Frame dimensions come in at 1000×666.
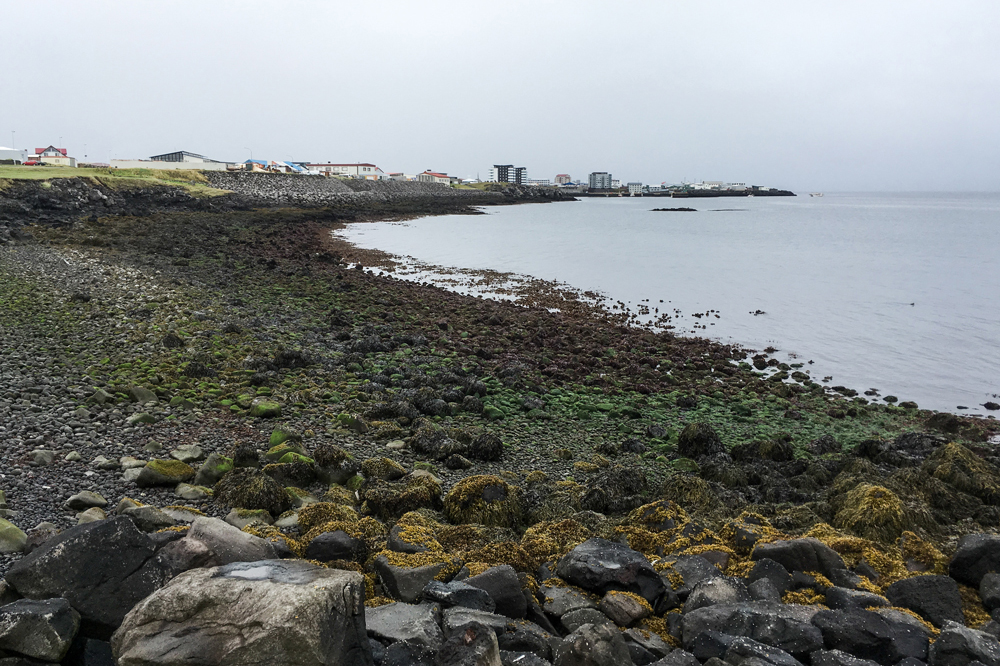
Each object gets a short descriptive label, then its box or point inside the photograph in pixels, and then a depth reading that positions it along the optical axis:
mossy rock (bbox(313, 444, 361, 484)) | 8.84
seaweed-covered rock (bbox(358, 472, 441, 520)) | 7.91
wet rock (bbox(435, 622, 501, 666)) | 4.14
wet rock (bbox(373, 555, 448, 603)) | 5.49
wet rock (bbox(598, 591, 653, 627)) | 5.38
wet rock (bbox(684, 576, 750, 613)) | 5.50
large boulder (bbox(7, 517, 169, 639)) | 4.47
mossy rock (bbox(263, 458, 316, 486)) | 8.58
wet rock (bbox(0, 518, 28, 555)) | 5.83
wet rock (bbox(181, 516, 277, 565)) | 5.30
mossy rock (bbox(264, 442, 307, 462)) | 9.15
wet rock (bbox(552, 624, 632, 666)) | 4.46
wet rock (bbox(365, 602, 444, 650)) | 4.60
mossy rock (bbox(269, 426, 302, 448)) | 9.72
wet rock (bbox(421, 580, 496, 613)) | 5.16
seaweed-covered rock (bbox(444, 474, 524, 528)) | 7.86
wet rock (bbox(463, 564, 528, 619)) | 5.29
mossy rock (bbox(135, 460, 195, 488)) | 7.96
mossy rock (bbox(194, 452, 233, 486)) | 8.30
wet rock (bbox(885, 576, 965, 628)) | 5.54
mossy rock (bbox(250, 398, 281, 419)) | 11.12
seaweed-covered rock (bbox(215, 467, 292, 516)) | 7.61
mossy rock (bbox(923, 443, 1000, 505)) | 8.85
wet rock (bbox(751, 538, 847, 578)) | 6.17
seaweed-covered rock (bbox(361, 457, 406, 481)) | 8.98
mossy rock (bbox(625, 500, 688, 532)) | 7.58
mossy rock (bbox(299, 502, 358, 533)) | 7.21
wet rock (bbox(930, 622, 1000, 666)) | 4.66
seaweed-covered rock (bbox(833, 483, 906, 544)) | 7.48
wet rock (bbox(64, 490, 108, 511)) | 7.13
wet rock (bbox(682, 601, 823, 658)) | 4.84
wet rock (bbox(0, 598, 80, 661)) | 4.04
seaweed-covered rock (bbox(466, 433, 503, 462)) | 10.15
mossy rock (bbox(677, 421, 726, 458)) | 10.98
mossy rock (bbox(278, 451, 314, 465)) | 8.86
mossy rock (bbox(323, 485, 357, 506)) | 8.05
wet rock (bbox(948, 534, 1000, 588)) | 6.05
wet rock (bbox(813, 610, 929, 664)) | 4.83
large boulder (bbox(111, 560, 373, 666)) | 3.85
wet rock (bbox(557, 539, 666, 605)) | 5.66
